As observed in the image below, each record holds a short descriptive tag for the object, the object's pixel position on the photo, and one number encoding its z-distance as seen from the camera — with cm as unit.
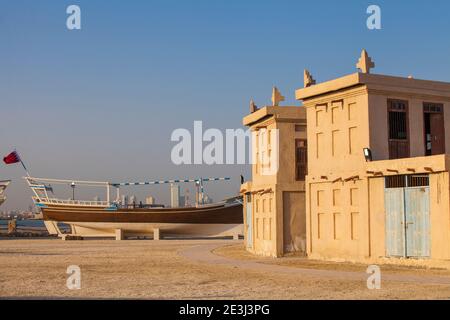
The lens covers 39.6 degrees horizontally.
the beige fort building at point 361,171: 2381
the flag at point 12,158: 6056
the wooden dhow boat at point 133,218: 6022
